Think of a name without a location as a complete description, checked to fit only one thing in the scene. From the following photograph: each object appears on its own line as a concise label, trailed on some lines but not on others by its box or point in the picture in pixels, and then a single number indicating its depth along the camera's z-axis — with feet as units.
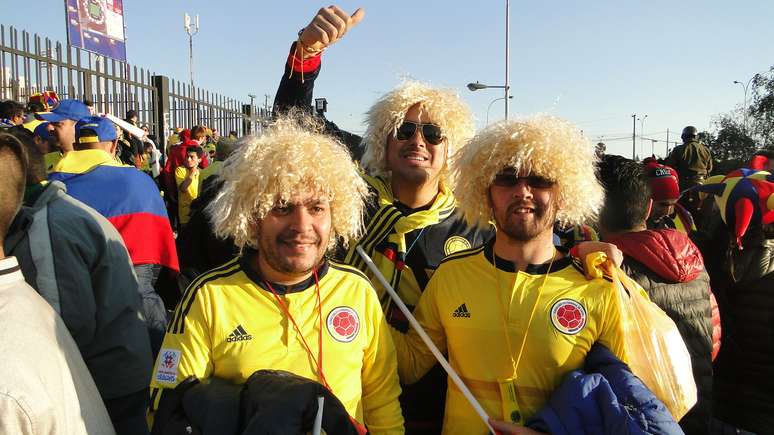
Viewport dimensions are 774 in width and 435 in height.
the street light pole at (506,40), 83.62
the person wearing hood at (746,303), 10.14
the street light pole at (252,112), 52.26
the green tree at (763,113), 98.32
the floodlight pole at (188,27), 125.04
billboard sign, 37.17
